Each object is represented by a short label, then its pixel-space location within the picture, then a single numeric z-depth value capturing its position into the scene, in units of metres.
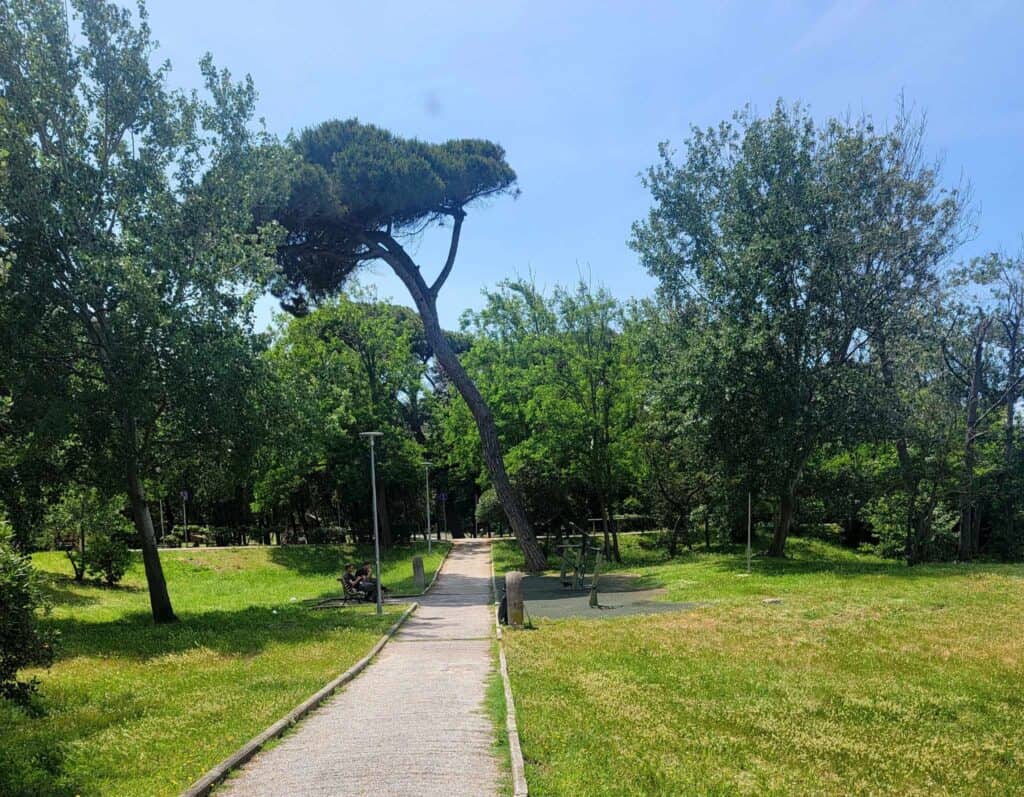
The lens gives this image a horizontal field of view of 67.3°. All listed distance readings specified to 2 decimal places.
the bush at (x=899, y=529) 30.97
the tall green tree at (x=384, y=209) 22.25
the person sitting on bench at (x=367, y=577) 19.86
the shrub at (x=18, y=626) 5.61
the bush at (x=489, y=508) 34.28
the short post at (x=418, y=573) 22.18
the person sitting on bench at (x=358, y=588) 19.73
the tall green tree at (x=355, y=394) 34.64
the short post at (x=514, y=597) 13.86
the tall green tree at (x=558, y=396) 27.97
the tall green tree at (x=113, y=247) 14.02
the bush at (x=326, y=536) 39.28
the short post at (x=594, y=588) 16.31
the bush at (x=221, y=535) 38.88
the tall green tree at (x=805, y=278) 21.50
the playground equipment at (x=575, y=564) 20.14
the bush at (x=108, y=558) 23.58
